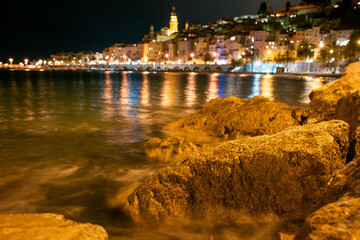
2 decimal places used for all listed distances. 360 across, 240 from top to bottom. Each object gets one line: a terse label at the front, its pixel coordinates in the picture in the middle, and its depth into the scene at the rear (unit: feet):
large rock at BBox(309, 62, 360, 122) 26.17
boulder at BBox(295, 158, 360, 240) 6.88
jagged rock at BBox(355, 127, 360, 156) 13.04
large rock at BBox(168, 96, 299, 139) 29.45
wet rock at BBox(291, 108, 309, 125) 29.74
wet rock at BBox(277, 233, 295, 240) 10.80
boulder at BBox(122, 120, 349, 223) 12.06
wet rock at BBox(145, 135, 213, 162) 23.63
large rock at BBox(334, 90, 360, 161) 13.29
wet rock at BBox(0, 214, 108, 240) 8.63
